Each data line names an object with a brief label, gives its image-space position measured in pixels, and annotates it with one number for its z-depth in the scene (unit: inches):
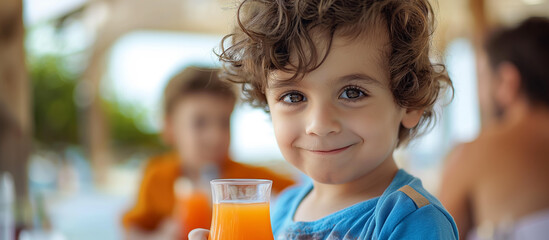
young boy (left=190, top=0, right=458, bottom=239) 34.1
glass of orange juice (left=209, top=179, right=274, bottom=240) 34.8
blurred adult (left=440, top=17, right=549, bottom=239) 86.4
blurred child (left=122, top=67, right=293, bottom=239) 90.0
